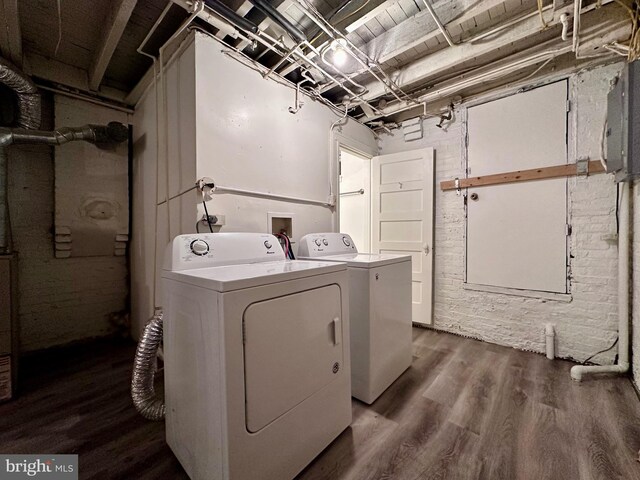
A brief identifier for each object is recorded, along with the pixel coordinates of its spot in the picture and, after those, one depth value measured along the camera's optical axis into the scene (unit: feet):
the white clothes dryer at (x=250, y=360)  3.17
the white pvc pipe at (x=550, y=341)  7.49
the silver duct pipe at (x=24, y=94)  6.35
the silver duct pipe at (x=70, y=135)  6.77
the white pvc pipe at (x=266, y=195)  5.95
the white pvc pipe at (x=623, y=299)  6.30
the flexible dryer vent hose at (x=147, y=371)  4.76
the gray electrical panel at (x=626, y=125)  5.07
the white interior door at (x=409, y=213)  9.72
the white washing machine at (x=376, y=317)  5.60
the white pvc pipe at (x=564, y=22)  5.31
